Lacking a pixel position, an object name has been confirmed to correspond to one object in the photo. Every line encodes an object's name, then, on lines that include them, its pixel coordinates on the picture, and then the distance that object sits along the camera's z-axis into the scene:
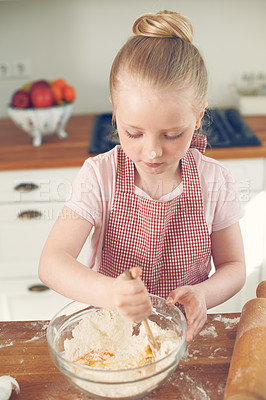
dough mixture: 0.67
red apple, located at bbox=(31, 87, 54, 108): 1.63
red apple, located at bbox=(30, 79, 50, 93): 1.66
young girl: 0.74
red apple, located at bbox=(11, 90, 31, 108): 1.65
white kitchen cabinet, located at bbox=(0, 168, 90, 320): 1.57
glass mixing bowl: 0.55
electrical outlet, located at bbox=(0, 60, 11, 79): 1.98
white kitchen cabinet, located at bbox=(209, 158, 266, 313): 1.56
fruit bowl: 1.64
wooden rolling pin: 0.53
